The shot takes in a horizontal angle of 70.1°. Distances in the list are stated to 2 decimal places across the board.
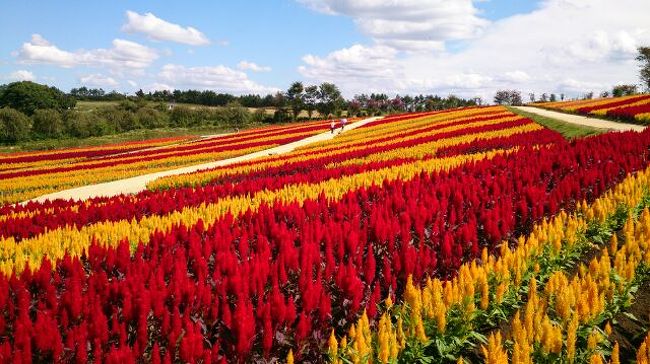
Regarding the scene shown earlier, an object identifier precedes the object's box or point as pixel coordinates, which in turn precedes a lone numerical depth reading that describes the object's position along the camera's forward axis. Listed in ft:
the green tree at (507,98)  337.72
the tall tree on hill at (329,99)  310.45
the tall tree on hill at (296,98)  295.01
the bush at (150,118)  249.34
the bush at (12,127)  189.06
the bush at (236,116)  265.95
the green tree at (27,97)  299.99
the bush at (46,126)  202.18
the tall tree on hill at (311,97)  307.99
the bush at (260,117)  282.25
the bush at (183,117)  267.59
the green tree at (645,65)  229.04
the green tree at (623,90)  228.63
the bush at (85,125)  207.41
